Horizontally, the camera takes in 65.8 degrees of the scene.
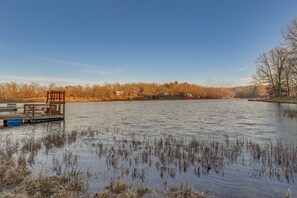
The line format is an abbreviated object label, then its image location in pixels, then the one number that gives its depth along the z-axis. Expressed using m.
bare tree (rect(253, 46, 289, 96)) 74.64
